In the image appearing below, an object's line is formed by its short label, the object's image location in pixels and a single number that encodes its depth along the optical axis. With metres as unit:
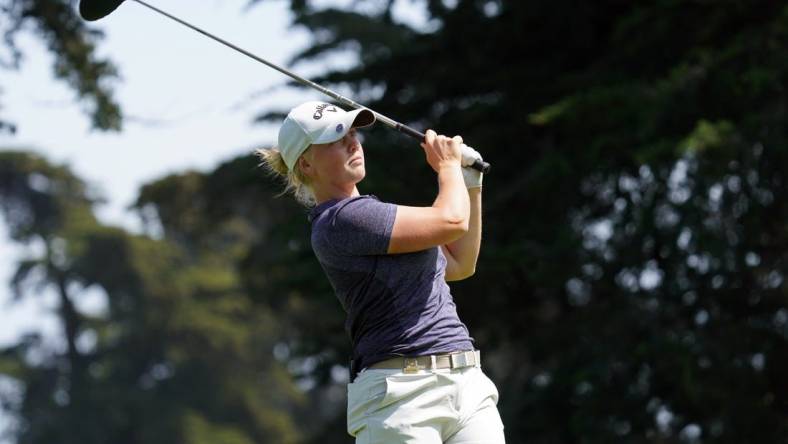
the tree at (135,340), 77.50
